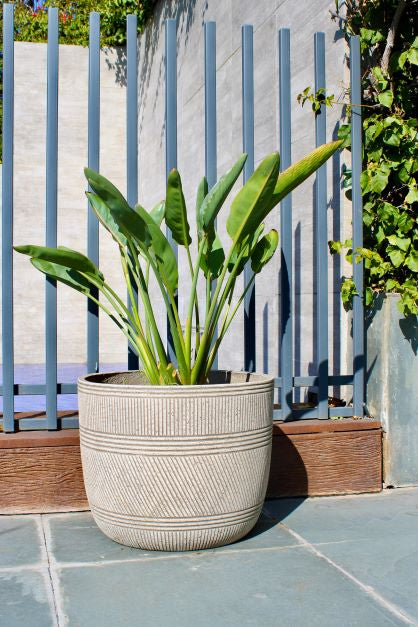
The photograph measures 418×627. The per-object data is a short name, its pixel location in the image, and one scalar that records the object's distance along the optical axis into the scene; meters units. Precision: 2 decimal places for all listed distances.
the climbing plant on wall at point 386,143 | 2.92
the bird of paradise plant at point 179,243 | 2.16
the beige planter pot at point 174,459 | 2.12
